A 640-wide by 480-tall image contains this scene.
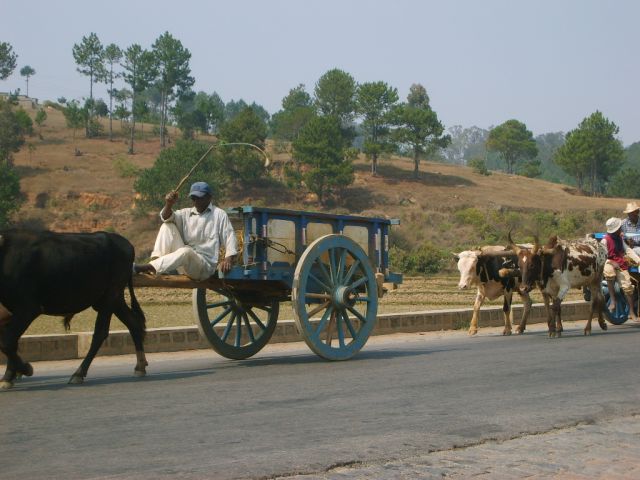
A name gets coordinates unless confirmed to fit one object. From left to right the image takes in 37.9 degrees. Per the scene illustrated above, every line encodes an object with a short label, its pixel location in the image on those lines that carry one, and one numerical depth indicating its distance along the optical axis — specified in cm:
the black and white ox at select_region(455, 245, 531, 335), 1770
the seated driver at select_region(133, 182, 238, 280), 1073
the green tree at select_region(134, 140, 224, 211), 7606
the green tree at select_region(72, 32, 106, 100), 10650
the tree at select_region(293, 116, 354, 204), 8338
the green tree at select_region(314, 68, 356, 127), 10262
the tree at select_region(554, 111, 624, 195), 10144
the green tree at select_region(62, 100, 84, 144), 10706
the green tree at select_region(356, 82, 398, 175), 9581
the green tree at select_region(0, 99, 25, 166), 9012
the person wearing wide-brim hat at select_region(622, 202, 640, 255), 1811
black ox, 945
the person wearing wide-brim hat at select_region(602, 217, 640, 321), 1770
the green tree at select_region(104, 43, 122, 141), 10544
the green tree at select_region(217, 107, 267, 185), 8494
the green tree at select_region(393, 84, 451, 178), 9619
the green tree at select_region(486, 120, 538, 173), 13112
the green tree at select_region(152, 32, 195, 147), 10169
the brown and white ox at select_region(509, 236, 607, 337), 1666
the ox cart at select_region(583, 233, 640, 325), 1858
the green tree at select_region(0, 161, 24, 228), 6906
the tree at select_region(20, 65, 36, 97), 16588
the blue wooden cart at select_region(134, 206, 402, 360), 1117
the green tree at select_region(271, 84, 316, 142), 10494
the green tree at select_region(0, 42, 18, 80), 11176
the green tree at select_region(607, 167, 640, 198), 10706
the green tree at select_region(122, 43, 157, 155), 10112
